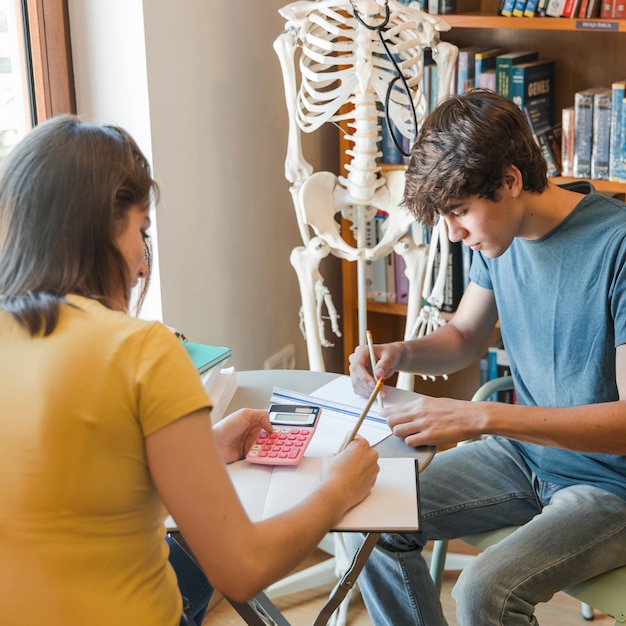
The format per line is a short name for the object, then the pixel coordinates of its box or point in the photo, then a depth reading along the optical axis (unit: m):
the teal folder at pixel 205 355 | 1.57
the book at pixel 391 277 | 2.56
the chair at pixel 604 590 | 1.45
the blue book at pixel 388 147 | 2.42
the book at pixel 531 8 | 2.18
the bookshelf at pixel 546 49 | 2.21
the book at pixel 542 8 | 2.17
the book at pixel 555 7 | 2.14
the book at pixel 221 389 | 1.57
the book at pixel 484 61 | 2.33
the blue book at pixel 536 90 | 2.30
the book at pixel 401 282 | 2.56
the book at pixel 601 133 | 2.20
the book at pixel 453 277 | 2.47
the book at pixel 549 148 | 2.31
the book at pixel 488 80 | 2.32
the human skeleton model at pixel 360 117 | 1.99
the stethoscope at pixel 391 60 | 1.94
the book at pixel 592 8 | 2.13
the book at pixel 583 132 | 2.23
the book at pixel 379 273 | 2.57
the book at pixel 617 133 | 2.16
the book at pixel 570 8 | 2.13
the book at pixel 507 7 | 2.21
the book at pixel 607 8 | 2.11
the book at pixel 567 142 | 2.26
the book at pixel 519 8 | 2.19
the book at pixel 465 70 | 2.34
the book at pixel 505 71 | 2.30
